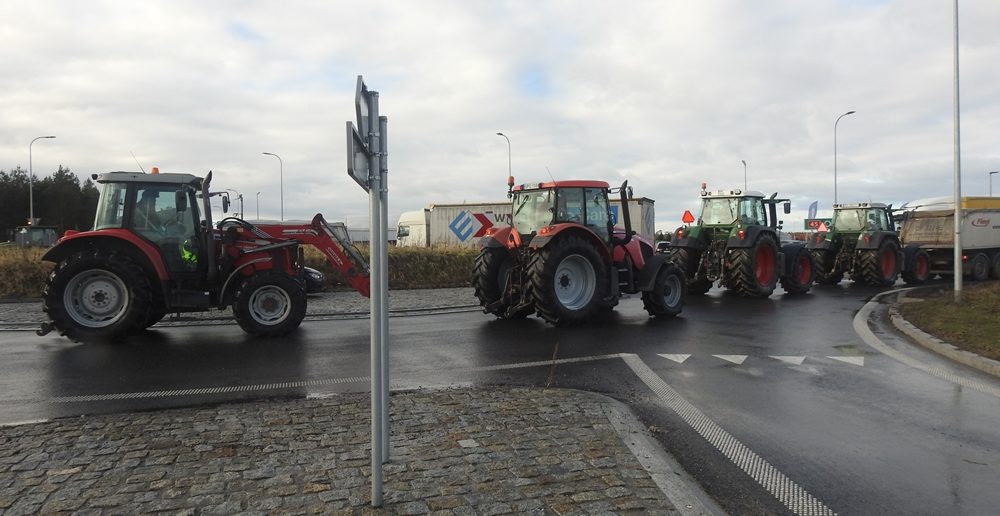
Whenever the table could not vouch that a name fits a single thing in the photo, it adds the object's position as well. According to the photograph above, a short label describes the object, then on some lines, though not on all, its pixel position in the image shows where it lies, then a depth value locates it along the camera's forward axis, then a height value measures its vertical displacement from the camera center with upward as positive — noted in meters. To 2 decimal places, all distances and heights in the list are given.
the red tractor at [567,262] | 11.27 -0.34
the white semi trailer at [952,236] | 21.20 +0.02
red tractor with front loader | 9.50 -0.22
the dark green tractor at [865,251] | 19.53 -0.39
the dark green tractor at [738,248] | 16.06 -0.20
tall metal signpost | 3.42 +0.10
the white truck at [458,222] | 30.86 +1.12
